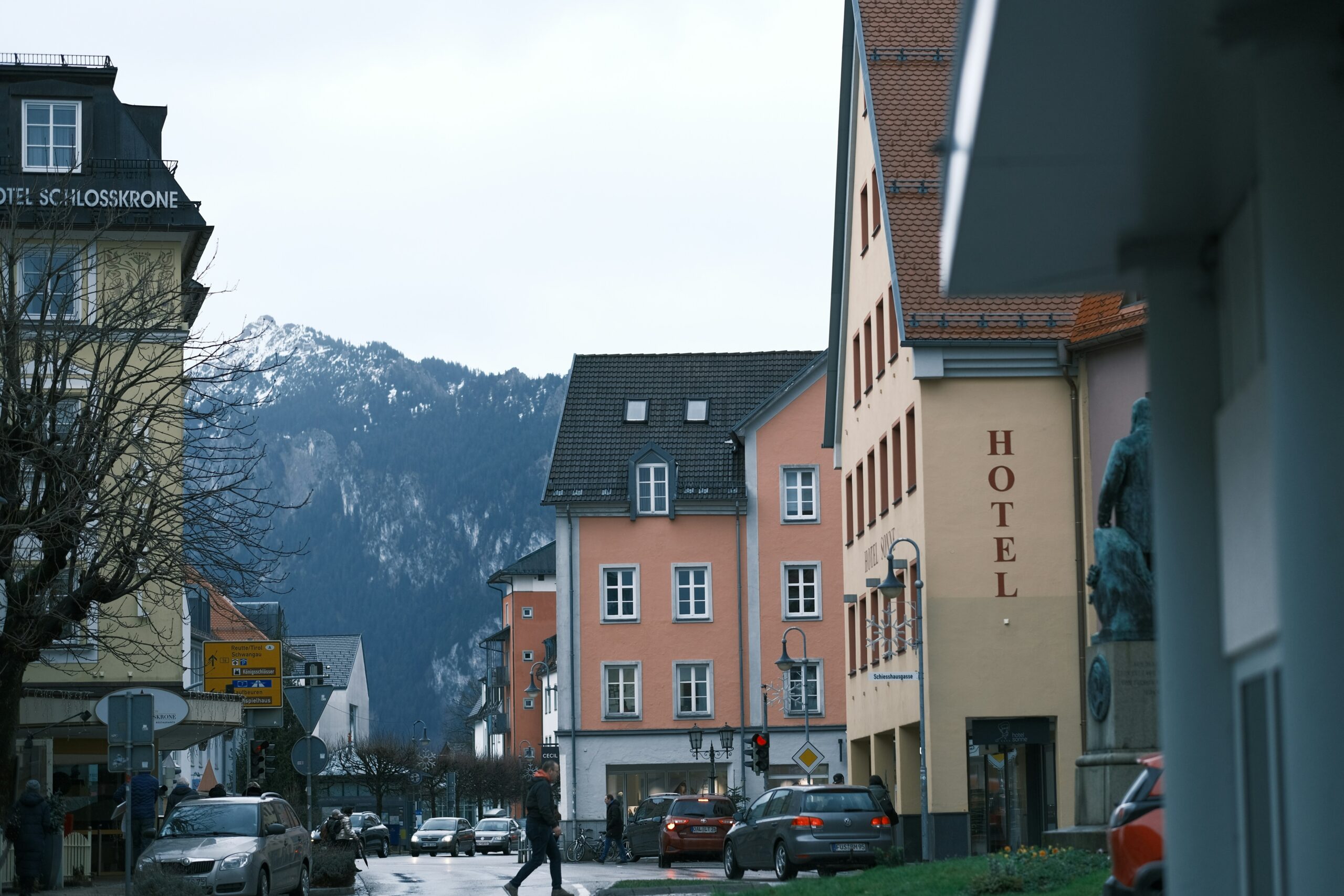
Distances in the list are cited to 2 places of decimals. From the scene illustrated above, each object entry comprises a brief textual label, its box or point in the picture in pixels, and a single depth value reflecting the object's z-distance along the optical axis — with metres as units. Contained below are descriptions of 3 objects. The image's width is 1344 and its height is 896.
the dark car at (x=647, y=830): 48.88
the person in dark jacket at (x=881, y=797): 30.67
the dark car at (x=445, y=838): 67.62
